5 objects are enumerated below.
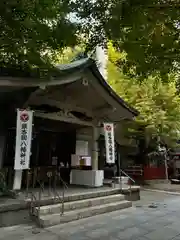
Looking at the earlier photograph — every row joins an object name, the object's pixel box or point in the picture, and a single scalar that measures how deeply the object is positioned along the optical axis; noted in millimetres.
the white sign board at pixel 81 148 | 9030
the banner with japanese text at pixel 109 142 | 7401
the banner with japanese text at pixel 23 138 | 5455
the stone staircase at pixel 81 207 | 4871
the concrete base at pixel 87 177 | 7454
